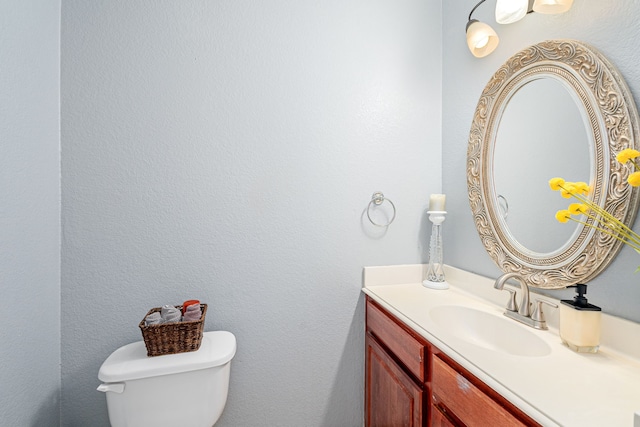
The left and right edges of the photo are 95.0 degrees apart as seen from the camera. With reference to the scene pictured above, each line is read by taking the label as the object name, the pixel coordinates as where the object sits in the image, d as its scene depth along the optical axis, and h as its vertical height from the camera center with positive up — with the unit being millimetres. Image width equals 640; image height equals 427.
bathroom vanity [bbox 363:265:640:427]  669 -427
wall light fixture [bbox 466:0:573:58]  989 +759
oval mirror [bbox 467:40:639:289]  895 +211
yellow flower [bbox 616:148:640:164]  712 +138
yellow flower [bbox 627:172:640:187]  656 +74
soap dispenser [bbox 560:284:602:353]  856 -330
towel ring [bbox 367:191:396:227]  1577 +61
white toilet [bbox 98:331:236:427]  1055 -656
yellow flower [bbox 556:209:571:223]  881 -13
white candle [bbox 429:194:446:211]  1565 +50
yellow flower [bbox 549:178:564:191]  855 +81
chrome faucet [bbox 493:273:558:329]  1047 -361
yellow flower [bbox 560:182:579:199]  856 +66
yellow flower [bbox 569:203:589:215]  844 +8
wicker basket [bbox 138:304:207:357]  1125 -493
